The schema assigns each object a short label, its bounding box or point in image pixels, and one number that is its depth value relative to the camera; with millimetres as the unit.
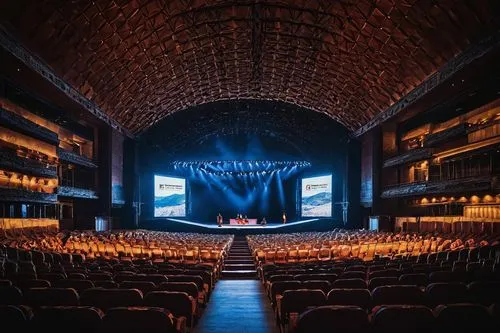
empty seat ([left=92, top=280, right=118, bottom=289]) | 7002
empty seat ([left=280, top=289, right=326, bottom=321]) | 5910
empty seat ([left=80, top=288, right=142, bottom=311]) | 5746
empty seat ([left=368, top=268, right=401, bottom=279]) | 8375
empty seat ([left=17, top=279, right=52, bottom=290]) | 6909
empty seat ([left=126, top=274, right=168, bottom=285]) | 7946
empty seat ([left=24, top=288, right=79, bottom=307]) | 5785
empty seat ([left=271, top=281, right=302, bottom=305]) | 7250
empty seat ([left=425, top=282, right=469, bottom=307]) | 6105
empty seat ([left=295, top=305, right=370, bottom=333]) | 3934
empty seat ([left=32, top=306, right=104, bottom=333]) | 4047
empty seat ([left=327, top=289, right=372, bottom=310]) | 5801
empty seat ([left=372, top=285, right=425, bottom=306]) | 5922
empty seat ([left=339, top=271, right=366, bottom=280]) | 8562
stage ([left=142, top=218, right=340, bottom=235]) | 39562
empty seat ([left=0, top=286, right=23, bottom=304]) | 5719
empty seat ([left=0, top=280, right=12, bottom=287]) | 6535
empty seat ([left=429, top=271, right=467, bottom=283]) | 7785
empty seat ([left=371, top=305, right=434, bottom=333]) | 3938
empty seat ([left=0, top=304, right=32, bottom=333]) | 3893
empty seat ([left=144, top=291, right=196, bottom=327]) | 5742
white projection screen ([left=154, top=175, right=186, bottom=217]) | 43938
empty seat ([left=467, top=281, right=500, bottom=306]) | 6184
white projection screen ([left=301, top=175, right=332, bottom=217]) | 43906
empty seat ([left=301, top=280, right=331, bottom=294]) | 6992
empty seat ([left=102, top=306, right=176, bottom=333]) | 3999
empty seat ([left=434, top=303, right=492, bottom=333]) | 3930
